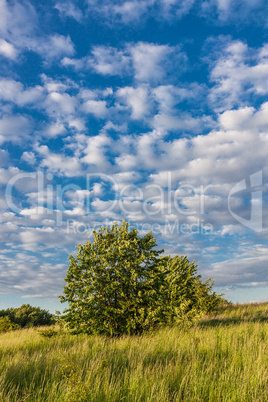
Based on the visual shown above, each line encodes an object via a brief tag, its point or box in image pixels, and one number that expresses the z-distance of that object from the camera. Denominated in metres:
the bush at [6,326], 28.78
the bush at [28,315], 39.36
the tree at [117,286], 14.84
